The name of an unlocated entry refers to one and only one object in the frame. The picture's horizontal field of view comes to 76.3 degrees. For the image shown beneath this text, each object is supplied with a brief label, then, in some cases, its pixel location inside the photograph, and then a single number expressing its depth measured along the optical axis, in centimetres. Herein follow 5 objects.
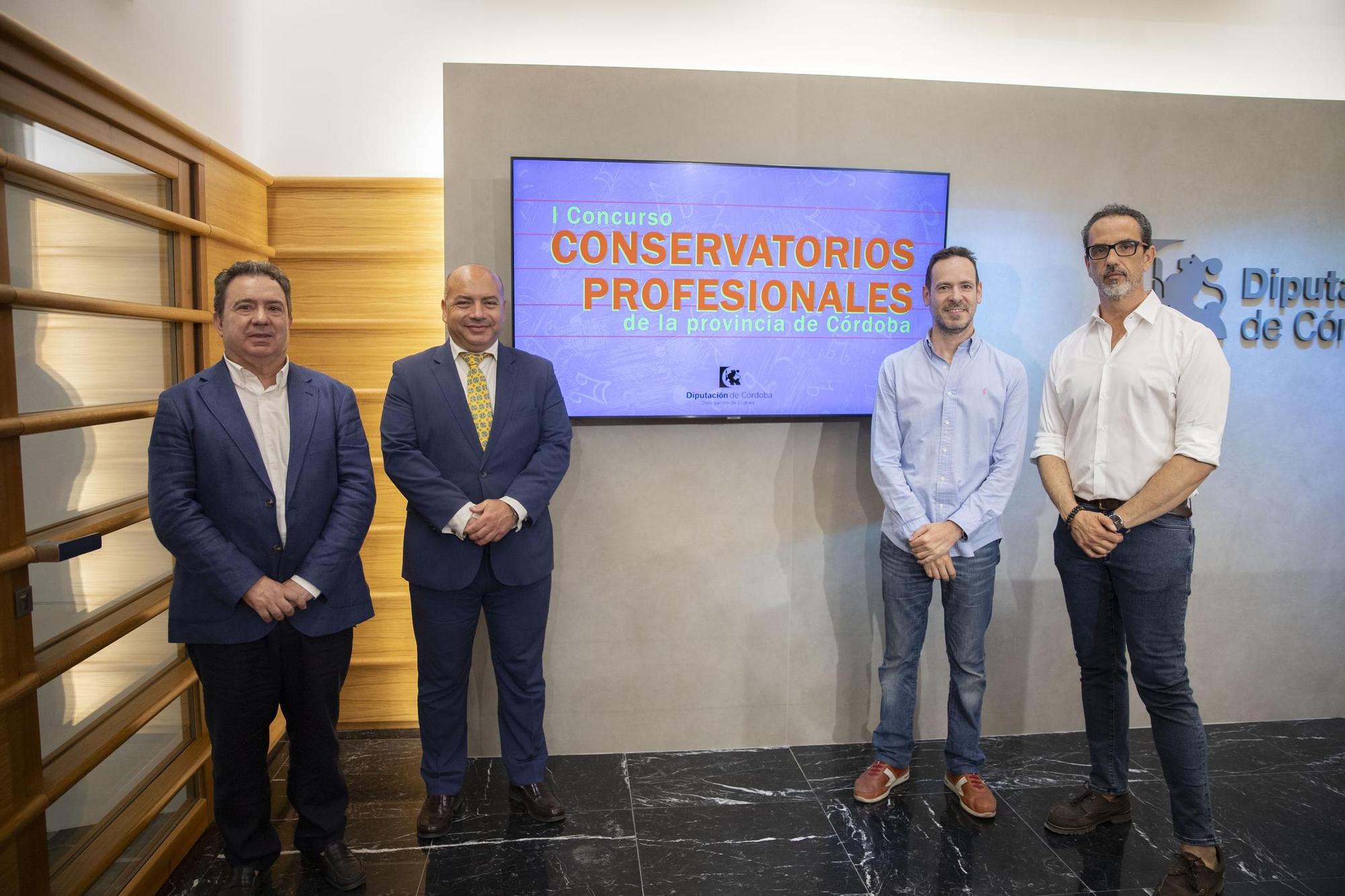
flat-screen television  317
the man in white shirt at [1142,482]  254
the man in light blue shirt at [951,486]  294
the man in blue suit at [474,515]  275
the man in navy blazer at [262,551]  230
